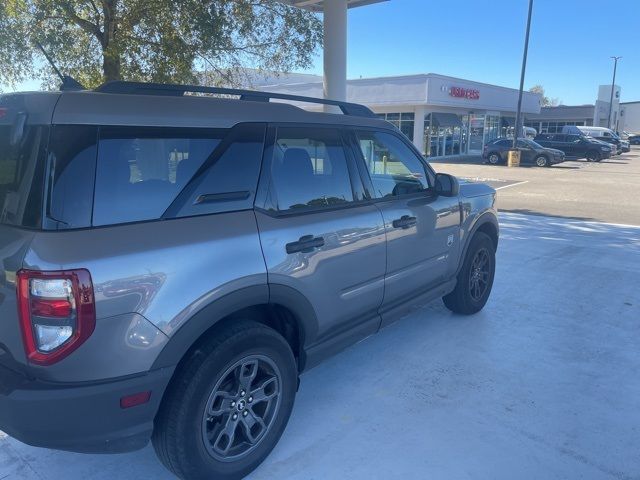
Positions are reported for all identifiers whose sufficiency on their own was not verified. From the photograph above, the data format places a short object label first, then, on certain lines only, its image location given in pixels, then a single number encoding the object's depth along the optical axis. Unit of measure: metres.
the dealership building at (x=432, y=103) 27.39
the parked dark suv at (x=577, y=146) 30.97
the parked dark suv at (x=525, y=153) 26.84
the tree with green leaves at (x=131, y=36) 7.43
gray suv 2.01
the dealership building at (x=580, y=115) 61.22
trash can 26.59
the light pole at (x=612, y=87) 59.12
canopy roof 10.02
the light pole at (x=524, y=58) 25.58
